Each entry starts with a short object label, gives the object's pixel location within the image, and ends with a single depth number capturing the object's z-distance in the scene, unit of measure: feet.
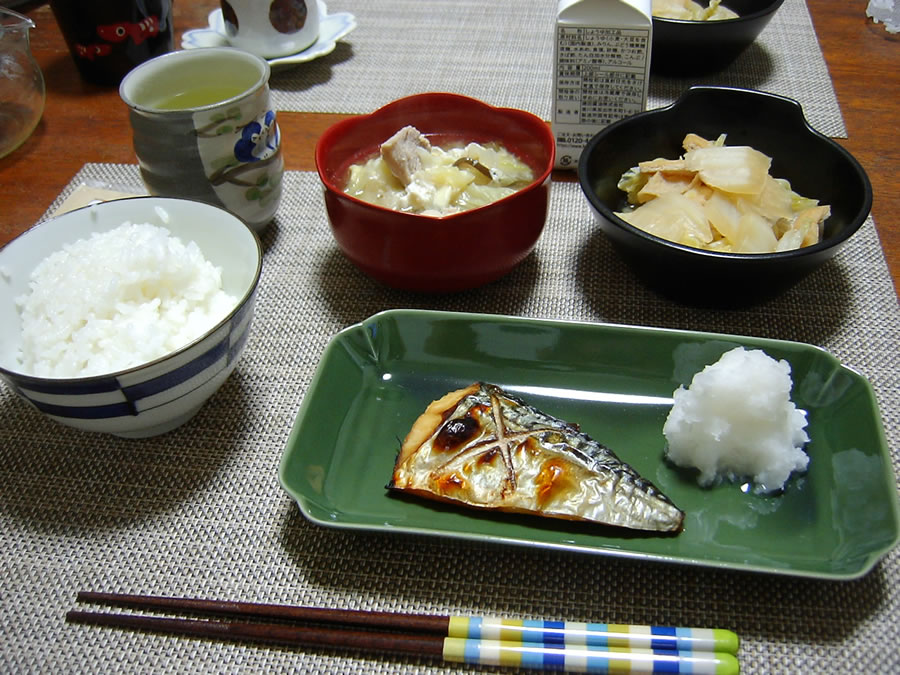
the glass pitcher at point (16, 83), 1.88
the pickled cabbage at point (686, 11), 1.95
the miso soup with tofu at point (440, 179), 1.46
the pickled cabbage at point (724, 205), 1.40
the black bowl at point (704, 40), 1.86
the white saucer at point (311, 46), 2.07
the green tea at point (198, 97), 1.61
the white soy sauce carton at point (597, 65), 1.60
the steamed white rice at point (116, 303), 1.23
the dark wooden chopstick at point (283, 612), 1.09
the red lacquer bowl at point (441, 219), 1.38
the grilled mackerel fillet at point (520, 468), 1.13
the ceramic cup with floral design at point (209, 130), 1.47
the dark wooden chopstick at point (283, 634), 1.07
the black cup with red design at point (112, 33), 1.93
